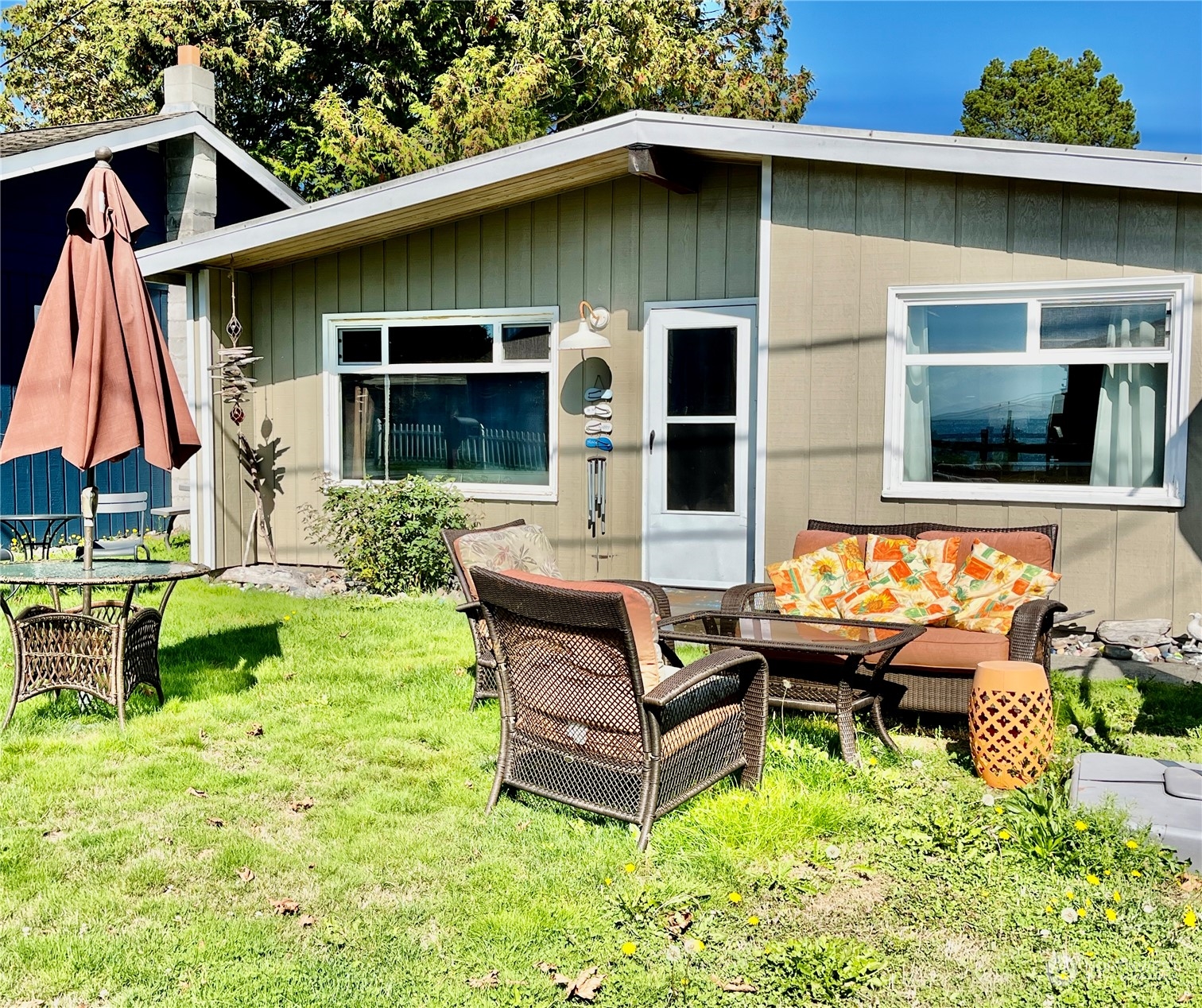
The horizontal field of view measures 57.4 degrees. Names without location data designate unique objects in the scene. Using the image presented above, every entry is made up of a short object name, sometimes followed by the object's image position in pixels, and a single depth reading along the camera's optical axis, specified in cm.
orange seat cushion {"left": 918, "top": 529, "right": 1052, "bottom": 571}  564
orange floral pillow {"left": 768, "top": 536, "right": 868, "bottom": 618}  582
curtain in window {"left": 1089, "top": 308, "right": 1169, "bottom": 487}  639
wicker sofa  475
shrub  827
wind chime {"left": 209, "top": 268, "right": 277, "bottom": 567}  899
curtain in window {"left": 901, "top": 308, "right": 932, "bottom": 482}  685
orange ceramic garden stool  408
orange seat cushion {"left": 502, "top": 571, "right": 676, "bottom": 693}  372
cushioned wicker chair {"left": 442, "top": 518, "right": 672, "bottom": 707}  498
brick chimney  1198
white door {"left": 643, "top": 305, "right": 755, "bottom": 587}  786
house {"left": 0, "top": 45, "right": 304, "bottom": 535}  1007
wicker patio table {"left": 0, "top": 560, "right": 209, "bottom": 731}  481
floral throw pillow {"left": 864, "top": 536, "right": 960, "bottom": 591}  574
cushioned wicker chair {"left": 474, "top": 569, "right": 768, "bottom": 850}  349
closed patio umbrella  484
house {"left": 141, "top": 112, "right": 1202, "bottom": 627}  638
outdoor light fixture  797
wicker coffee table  436
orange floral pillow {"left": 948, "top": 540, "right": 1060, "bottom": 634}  532
